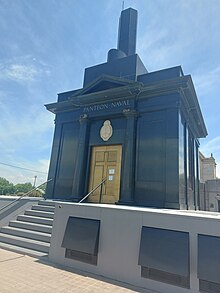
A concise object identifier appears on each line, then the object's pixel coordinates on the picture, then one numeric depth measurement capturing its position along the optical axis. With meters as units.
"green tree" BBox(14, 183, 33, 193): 76.01
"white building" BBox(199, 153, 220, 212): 12.82
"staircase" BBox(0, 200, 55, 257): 5.52
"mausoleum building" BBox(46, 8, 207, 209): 7.45
